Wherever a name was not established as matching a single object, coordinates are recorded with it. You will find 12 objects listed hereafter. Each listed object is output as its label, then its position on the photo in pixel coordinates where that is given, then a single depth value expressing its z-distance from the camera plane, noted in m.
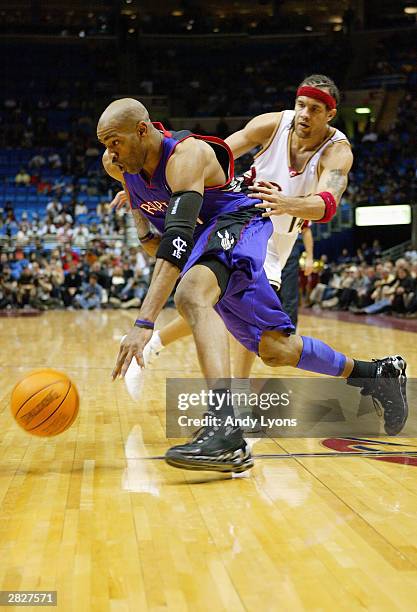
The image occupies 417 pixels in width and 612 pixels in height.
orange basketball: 3.25
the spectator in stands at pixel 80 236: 21.12
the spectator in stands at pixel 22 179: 25.02
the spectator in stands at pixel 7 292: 18.98
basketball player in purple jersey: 3.03
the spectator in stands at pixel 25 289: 18.84
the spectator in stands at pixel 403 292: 14.48
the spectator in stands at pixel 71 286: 19.00
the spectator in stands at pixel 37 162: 25.98
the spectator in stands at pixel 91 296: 18.97
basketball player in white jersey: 3.97
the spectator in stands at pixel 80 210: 23.09
